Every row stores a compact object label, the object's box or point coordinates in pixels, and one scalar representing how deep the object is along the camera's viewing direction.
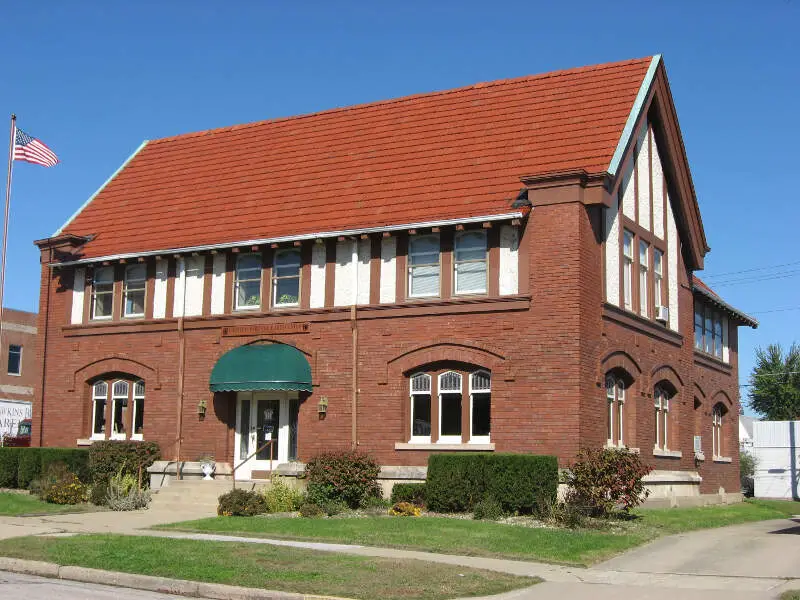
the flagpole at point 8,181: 30.60
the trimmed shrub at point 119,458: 26.61
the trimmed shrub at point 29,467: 27.81
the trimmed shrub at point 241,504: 22.27
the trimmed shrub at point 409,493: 23.34
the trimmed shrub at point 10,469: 28.45
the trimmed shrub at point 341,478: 23.31
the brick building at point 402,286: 23.67
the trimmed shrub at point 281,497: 22.95
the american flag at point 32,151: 30.59
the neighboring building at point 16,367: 64.06
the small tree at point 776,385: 75.62
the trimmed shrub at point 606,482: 21.05
